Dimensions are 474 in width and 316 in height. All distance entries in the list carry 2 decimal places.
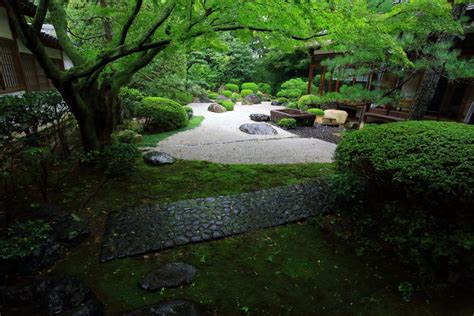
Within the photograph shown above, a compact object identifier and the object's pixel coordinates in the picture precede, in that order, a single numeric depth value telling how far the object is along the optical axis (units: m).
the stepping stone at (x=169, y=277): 2.88
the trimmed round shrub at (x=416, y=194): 2.59
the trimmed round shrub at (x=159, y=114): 9.88
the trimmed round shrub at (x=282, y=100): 19.86
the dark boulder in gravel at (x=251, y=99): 20.00
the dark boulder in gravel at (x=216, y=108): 15.67
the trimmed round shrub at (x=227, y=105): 16.84
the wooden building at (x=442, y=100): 8.88
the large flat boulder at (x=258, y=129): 10.36
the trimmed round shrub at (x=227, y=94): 21.33
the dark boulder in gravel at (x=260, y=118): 13.47
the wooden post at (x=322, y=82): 15.44
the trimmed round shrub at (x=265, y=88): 23.88
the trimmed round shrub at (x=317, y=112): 13.32
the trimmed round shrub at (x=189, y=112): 13.13
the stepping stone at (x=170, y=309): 2.44
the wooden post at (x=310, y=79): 15.94
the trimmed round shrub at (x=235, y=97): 20.71
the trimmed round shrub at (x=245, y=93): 21.71
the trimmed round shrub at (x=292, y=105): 16.48
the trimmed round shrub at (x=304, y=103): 14.82
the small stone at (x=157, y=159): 6.15
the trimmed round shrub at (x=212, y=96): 20.56
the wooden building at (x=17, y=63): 6.52
